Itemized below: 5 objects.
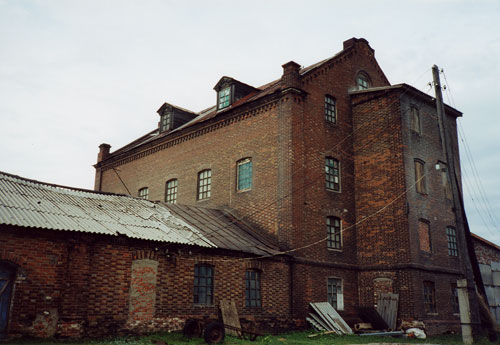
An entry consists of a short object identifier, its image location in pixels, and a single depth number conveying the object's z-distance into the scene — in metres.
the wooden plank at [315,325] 16.77
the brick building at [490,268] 23.78
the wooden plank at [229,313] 14.99
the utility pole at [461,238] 14.83
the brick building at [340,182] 18.31
